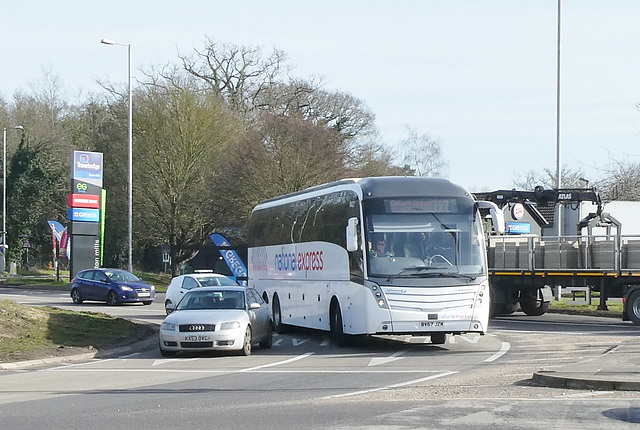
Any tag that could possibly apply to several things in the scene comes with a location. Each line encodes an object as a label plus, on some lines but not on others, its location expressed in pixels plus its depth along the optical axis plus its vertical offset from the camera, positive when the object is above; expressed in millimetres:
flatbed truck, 26609 +97
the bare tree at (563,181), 74500 +6305
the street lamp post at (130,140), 48188 +5906
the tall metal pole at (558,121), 38969 +5609
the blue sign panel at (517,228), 39969 +1377
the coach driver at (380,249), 19359 +240
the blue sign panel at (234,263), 40375 -74
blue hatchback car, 37844 -1031
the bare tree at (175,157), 58094 +6131
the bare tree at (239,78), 66312 +12338
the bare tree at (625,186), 58219 +4443
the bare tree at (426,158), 83812 +8733
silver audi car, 18609 -1172
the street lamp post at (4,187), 64531 +5093
